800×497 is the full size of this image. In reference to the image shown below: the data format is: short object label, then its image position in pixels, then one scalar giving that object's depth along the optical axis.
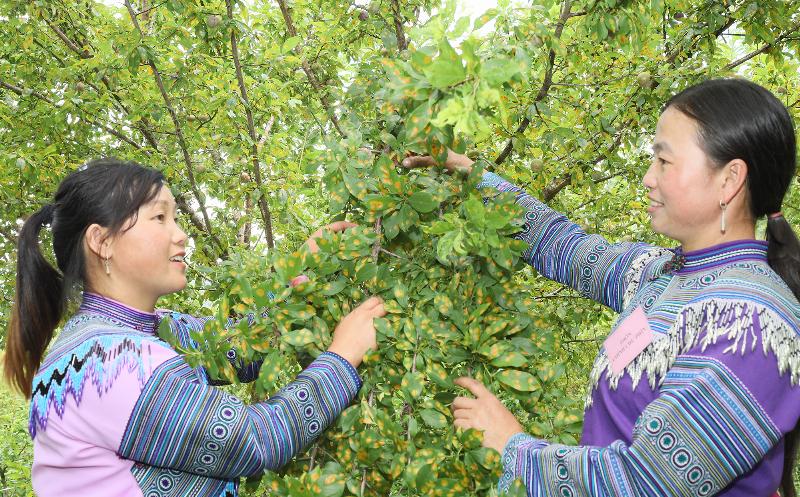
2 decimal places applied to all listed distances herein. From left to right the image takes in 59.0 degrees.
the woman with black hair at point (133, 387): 1.43
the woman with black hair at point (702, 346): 1.19
